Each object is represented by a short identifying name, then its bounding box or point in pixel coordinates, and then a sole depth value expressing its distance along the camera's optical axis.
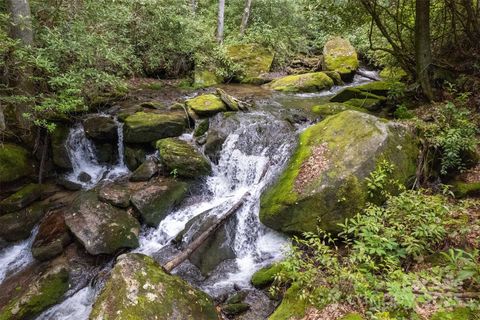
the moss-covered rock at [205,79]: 14.88
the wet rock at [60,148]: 9.13
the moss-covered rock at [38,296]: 5.69
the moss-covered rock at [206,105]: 10.40
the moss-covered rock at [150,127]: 9.38
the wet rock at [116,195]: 7.70
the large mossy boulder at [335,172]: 5.88
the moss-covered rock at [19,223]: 7.37
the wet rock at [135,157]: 9.46
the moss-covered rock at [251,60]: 15.98
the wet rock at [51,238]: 6.80
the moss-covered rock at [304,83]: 13.95
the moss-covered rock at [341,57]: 15.74
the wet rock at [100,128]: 9.63
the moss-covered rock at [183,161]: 8.37
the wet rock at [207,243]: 6.51
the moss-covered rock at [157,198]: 7.57
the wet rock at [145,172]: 8.56
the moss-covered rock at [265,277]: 5.75
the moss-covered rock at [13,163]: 7.86
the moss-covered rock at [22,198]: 7.63
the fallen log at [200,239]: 5.89
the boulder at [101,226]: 6.79
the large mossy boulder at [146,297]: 4.36
